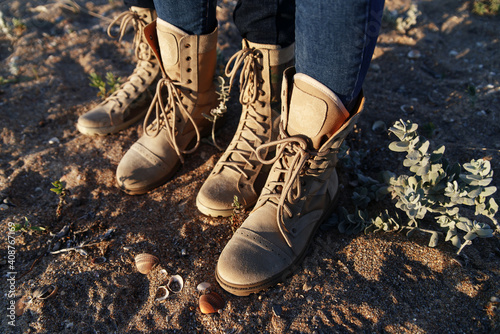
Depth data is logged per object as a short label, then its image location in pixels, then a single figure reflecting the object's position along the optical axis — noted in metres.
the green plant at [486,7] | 1.28
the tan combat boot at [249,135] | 0.75
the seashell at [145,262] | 0.72
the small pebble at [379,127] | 0.92
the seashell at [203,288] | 0.70
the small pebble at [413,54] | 1.13
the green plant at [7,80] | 1.08
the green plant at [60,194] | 0.79
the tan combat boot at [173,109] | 0.77
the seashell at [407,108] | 0.97
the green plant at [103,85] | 0.99
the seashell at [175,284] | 0.71
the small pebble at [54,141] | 0.95
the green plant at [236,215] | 0.75
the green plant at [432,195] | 0.68
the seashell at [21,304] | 0.69
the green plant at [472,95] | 0.93
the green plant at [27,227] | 0.75
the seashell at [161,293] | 0.70
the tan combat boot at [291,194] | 0.64
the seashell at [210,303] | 0.67
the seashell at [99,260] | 0.74
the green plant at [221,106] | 0.83
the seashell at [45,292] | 0.69
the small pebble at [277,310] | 0.67
